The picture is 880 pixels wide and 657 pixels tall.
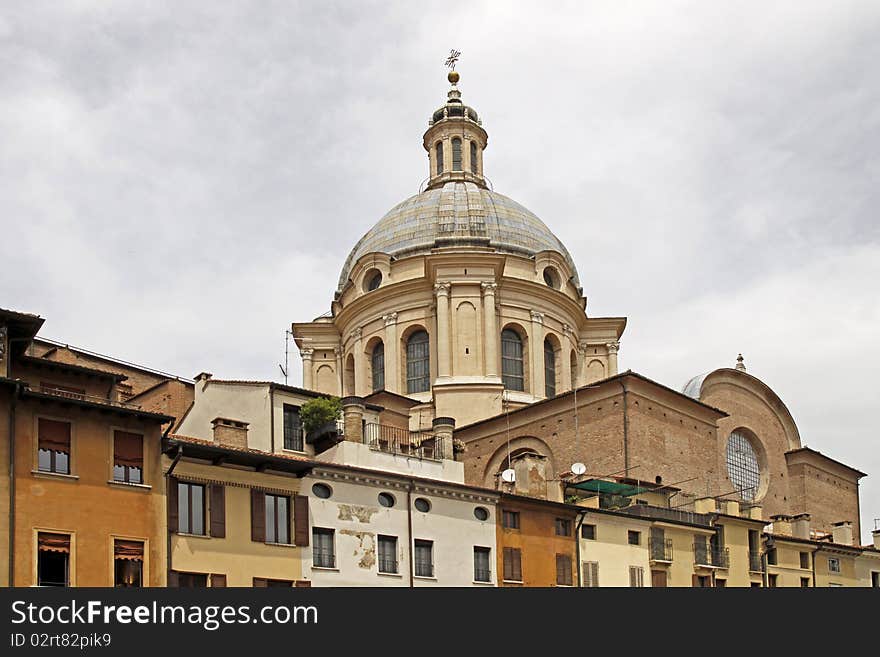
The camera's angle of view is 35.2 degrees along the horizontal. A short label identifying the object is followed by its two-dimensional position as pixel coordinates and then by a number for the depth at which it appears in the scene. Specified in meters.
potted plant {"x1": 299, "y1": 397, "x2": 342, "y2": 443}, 39.41
